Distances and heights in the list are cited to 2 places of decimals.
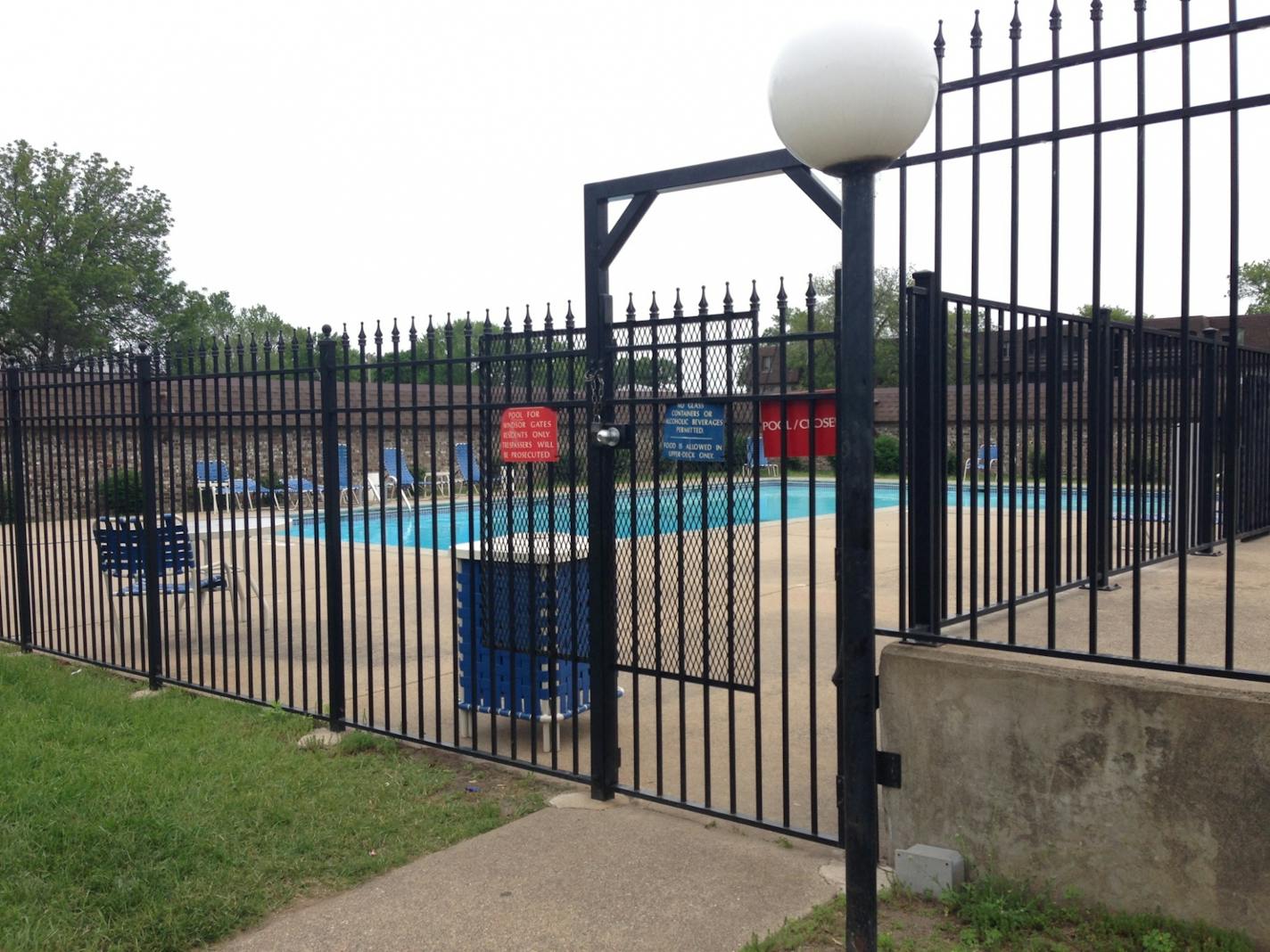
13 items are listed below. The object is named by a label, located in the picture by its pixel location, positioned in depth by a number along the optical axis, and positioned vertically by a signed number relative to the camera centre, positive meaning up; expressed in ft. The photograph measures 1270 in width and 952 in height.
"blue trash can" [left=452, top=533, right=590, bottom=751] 16.11 -3.17
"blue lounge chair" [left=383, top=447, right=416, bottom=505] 67.26 -2.44
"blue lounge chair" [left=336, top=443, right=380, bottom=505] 58.41 -3.36
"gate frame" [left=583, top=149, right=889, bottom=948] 8.31 -1.15
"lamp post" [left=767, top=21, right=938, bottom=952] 7.89 +2.02
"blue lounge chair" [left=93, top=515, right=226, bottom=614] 23.72 -2.63
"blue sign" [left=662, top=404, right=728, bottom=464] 13.94 +0.04
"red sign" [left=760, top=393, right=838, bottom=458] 13.06 +0.11
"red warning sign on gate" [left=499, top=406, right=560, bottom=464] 15.66 +0.05
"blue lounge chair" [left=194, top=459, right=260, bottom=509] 62.15 -2.23
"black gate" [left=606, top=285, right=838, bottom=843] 13.38 -1.01
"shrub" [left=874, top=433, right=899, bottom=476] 62.13 -1.29
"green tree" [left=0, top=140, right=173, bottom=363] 122.42 +23.69
